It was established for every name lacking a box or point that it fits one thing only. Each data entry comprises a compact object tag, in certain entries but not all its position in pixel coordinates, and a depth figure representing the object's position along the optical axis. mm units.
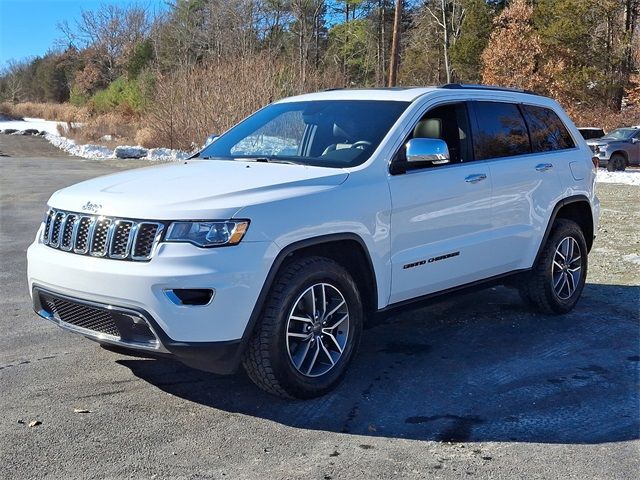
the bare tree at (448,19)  45656
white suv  3717
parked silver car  22641
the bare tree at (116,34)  63094
